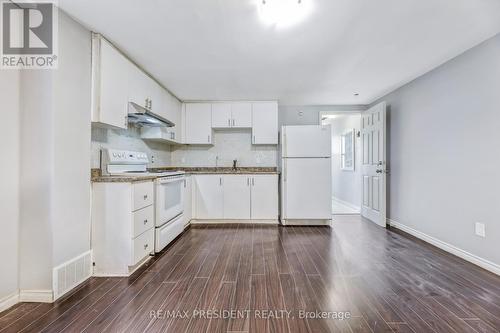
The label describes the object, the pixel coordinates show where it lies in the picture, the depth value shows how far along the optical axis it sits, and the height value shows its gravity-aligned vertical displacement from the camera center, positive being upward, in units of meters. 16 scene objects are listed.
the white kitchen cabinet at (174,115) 3.69 +0.90
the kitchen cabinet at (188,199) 3.67 -0.52
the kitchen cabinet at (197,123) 4.27 +0.84
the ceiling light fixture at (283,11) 1.69 +1.22
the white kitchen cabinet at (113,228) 2.09 -0.55
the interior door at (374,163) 3.70 +0.08
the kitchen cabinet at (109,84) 2.08 +0.82
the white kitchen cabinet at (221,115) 4.23 +0.99
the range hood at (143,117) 2.59 +0.63
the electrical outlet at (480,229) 2.26 -0.61
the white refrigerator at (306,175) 3.85 -0.11
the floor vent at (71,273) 1.72 -0.85
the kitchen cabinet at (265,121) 4.23 +0.87
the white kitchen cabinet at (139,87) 2.56 +0.98
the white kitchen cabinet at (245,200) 3.98 -0.55
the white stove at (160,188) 2.42 -0.25
